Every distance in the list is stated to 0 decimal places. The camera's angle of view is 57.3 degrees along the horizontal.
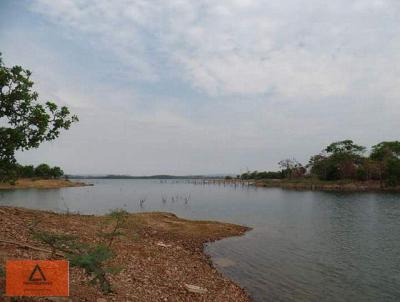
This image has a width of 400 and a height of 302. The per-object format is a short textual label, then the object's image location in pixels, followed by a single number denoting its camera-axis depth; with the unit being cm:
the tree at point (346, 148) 15325
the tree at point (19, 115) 1301
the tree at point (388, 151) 14250
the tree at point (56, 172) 17428
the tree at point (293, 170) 18612
